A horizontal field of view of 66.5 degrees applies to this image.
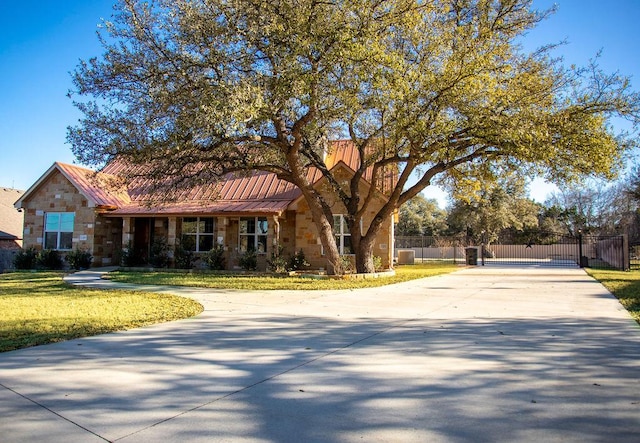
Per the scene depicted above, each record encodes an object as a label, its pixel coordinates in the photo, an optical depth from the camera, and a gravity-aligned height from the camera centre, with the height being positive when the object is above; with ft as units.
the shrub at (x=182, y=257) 72.43 -0.67
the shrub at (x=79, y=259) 72.13 -1.01
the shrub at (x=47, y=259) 73.77 -1.04
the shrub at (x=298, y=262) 70.03 -1.31
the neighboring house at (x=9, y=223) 102.57 +6.56
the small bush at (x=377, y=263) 68.62 -1.39
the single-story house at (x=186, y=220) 72.23 +5.03
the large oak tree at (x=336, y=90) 43.39 +15.65
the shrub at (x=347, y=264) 60.38 -1.42
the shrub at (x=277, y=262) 66.46 -1.28
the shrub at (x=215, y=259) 70.69 -0.92
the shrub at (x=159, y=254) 73.87 -0.24
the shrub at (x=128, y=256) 73.15 -0.55
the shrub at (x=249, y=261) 69.82 -1.19
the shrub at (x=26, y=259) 74.59 -1.06
